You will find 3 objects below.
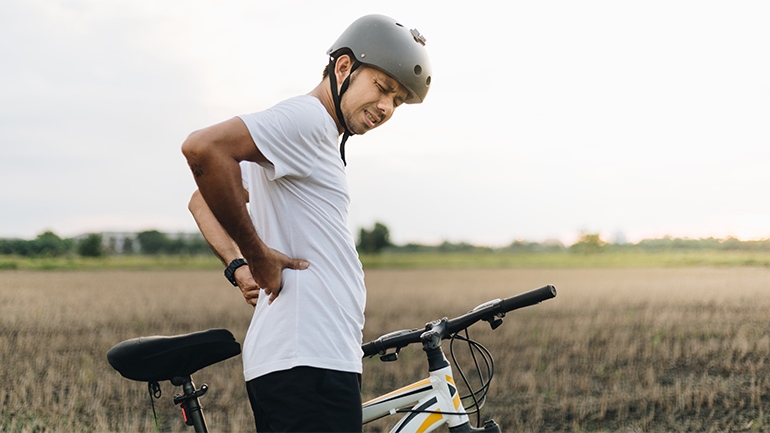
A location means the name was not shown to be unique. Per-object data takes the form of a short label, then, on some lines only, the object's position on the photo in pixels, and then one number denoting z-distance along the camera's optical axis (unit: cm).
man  191
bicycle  215
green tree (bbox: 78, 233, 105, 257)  4262
